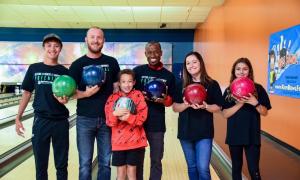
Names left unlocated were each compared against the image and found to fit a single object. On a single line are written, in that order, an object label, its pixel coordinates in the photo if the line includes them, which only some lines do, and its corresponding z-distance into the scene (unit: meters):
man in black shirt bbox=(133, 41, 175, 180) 2.23
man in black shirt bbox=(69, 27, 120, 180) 2.23
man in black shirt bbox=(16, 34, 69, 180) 2.21
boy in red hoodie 2.10
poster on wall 4.00
